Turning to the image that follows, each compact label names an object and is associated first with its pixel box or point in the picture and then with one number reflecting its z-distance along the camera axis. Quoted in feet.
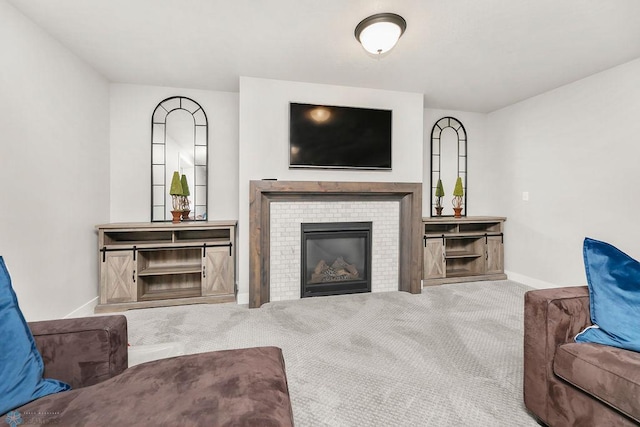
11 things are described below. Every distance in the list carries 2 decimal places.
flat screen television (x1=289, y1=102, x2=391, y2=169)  10.61
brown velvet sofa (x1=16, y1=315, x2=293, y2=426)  2.71
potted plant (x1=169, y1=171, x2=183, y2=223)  10.55
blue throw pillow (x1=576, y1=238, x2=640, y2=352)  4.06
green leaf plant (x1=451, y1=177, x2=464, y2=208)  13.32
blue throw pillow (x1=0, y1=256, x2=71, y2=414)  2.93
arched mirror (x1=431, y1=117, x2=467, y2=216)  14.16
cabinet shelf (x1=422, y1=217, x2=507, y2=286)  12.52
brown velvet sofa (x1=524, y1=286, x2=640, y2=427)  3.54
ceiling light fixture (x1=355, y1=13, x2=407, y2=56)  6.71
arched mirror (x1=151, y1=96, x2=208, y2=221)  11.39
